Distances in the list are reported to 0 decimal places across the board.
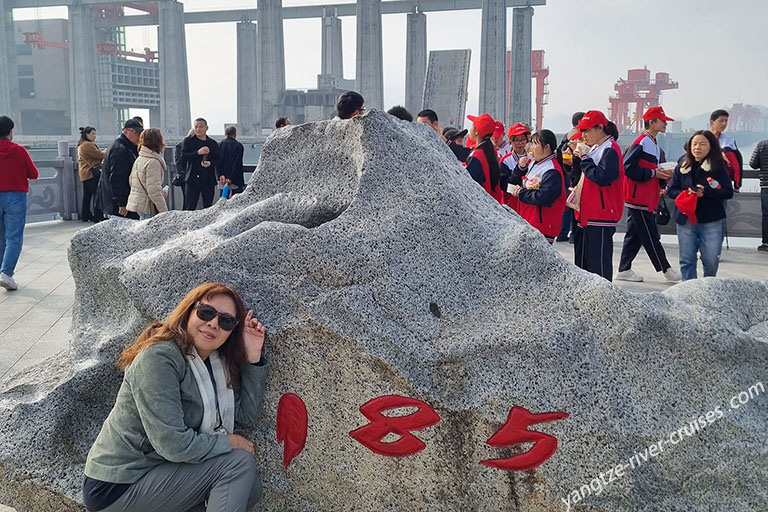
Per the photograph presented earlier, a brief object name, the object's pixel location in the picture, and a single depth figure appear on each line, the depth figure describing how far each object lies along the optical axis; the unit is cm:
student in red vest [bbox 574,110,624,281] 525
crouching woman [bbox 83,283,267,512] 224
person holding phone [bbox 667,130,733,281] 537
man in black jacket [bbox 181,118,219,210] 881
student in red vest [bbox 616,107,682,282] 646
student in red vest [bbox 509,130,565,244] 505
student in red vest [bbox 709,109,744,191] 745
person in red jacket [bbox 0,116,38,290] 638
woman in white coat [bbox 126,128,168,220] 634
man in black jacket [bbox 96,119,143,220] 689
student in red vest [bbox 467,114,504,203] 537
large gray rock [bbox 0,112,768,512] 242
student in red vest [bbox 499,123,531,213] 691
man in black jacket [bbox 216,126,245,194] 923
